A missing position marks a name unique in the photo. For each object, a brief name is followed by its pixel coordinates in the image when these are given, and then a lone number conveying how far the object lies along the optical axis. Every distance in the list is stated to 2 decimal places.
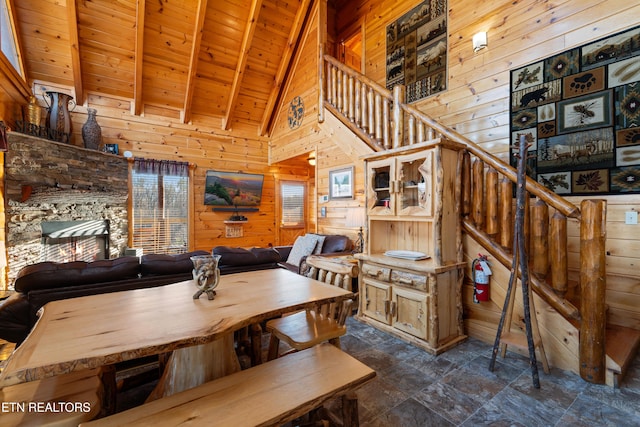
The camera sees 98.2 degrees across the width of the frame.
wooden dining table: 1.00
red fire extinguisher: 2.55
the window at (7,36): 3.63
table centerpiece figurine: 1.63
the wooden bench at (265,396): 1.06
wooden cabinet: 2.52
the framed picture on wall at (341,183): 4.44
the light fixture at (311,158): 5.60
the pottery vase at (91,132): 4.71
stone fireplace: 3.67
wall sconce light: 3.33
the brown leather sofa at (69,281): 1.85
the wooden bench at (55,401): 1.06
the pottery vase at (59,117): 4.26
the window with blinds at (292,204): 7.09
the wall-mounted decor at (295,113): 5.74
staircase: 1.96
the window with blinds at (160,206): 5.30
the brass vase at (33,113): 3.96
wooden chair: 1.78
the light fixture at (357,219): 3.80
